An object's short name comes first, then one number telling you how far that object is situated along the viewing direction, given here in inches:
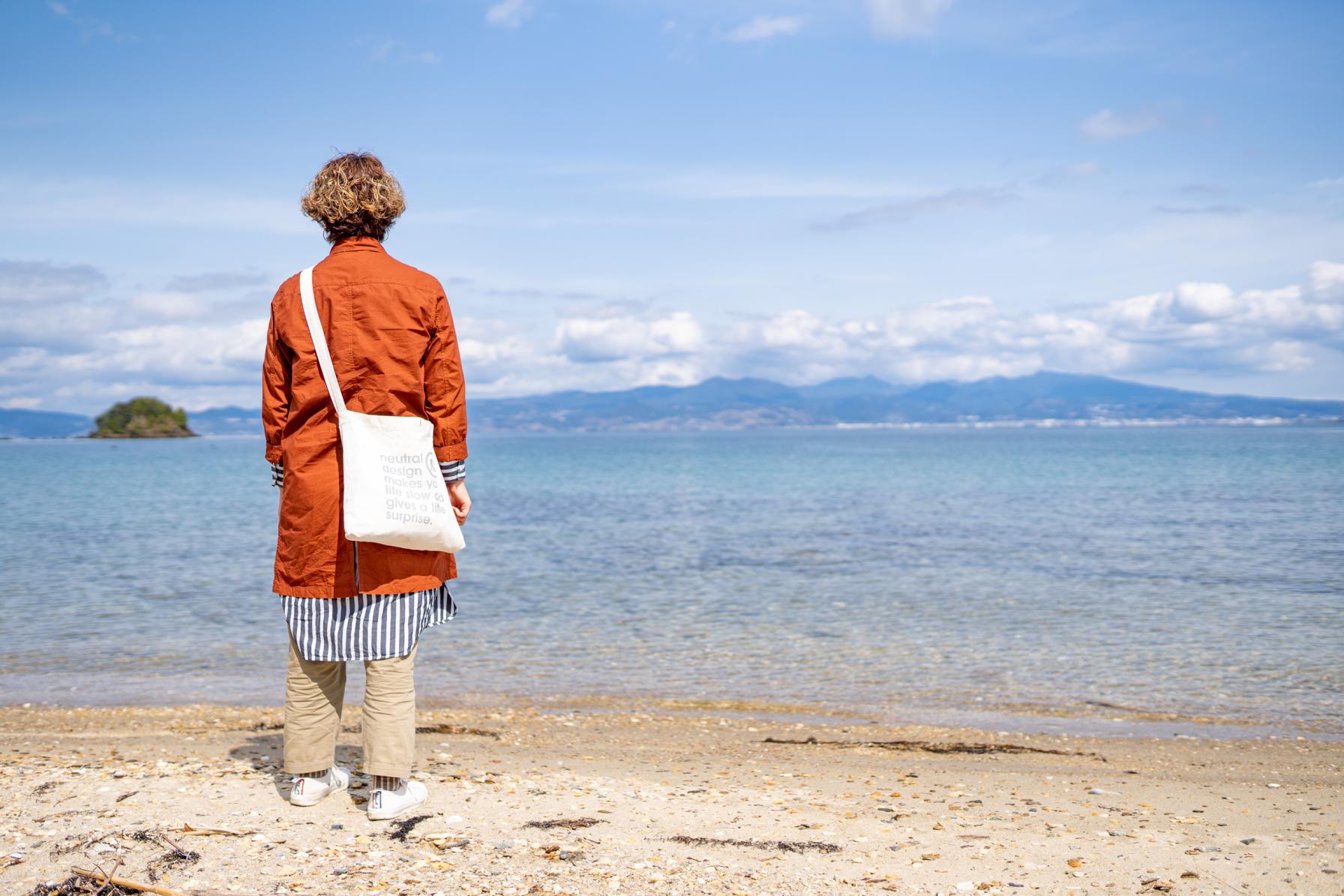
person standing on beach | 158.4
